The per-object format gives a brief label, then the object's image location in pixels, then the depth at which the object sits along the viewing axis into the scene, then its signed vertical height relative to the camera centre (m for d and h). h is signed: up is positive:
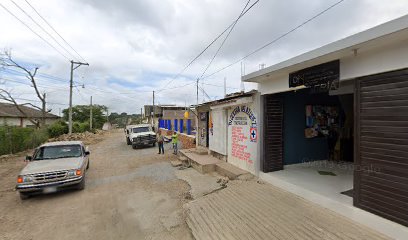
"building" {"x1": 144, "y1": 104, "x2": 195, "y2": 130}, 27.64 +1.19
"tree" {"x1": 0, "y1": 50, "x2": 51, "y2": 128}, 21.06 +2.63
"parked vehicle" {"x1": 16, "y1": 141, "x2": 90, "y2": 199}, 6.22 -1.60
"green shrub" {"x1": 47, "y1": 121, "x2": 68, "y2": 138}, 25.14 -1.23
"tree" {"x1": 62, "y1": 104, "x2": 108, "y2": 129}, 49.03 +1.39
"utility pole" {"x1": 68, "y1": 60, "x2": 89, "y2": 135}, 22.12 +3.55
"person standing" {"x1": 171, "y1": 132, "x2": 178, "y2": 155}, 13.99 -1.52
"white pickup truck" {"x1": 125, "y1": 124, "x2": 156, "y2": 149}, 17.69 -1.27
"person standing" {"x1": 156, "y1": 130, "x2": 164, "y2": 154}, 14.71 -1.59
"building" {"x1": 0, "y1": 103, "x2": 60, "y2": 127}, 30.23 +0.73
